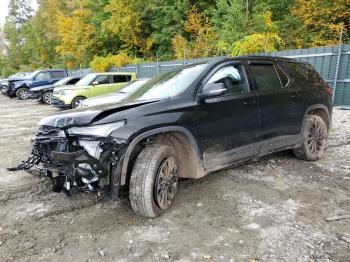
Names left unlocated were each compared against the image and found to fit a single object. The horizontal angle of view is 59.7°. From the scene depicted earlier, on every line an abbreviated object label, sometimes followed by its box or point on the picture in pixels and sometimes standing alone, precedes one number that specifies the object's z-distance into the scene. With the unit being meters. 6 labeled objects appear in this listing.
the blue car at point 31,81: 19.11
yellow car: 12.40
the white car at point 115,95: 8.98
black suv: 2.99
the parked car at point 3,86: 24.90
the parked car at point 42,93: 17.20
